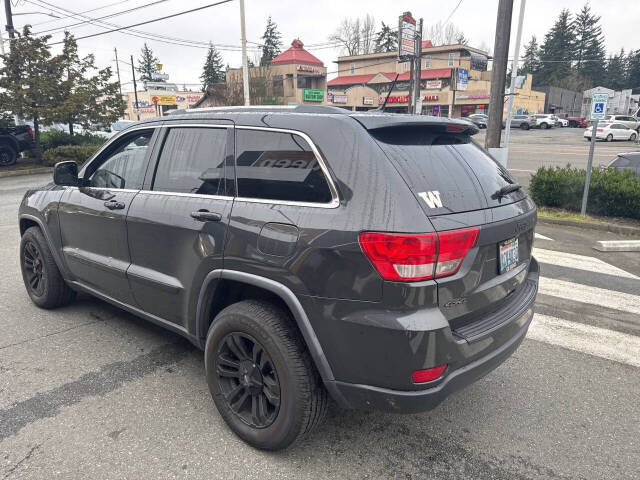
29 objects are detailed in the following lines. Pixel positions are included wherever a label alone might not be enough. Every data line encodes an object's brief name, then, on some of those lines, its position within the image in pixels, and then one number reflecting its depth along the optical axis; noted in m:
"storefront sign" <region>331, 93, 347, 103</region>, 56.78
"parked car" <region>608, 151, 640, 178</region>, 9.41
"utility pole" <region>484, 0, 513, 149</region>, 9.27
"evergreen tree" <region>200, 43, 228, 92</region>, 81.44
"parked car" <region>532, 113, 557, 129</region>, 48.59
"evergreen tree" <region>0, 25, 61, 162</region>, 16.44
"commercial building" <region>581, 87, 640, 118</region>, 65.88
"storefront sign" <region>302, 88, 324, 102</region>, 50.09
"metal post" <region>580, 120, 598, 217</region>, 8.09
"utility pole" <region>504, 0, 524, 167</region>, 12.29
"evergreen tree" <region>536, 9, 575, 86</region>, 80.19
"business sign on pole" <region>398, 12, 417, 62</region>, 26.83
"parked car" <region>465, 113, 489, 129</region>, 41.53
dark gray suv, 2.08
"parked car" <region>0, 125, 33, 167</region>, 17.12
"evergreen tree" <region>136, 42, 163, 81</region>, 102.91
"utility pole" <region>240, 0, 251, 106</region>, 20.09
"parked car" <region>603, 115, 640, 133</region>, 34.84
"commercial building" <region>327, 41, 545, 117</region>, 52.69
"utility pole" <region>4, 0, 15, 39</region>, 18.20
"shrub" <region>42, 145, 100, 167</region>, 17.73
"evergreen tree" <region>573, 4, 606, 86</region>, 82.75
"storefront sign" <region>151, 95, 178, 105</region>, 50.00
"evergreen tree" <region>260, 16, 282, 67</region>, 89.56
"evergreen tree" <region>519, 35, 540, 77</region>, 83.06
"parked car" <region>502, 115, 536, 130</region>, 47.54
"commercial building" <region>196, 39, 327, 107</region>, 41.59
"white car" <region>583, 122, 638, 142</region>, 34.00
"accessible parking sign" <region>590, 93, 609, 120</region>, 7.65
